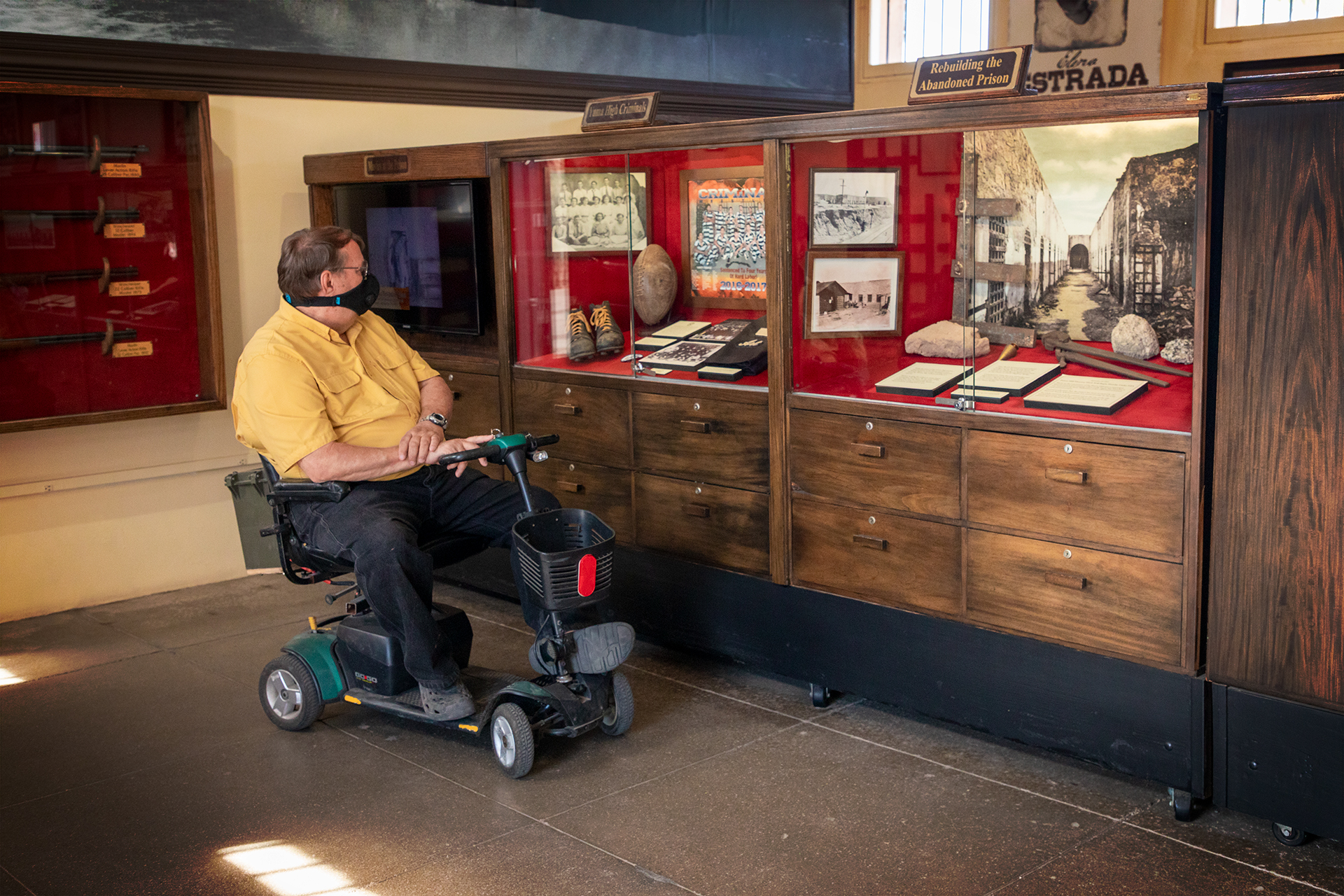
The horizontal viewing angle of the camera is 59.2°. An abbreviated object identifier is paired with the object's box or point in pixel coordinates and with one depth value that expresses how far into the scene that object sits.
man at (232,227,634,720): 3.19
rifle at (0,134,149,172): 4.32
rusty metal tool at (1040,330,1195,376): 3.03
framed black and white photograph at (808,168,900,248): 3.39
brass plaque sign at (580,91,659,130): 3.84
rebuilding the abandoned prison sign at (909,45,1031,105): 2.94
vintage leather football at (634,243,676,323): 4.14
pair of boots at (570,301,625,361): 4.22
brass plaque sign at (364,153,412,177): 4.71
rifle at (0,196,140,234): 4.46
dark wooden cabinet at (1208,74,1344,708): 2.49
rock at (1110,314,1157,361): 2.94
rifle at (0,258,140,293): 4.40
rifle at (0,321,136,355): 4.41
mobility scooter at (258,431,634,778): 3.14
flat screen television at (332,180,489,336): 4.54
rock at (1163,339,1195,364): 2.82
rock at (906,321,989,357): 3.21
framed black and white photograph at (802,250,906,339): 3.50
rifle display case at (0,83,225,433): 4.38
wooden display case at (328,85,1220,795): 2.82
